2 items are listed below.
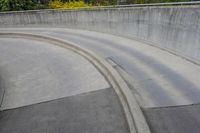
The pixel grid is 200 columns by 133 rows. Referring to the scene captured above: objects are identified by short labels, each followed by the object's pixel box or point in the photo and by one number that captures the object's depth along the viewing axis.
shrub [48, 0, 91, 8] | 33.94
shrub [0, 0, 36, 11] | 34.28
